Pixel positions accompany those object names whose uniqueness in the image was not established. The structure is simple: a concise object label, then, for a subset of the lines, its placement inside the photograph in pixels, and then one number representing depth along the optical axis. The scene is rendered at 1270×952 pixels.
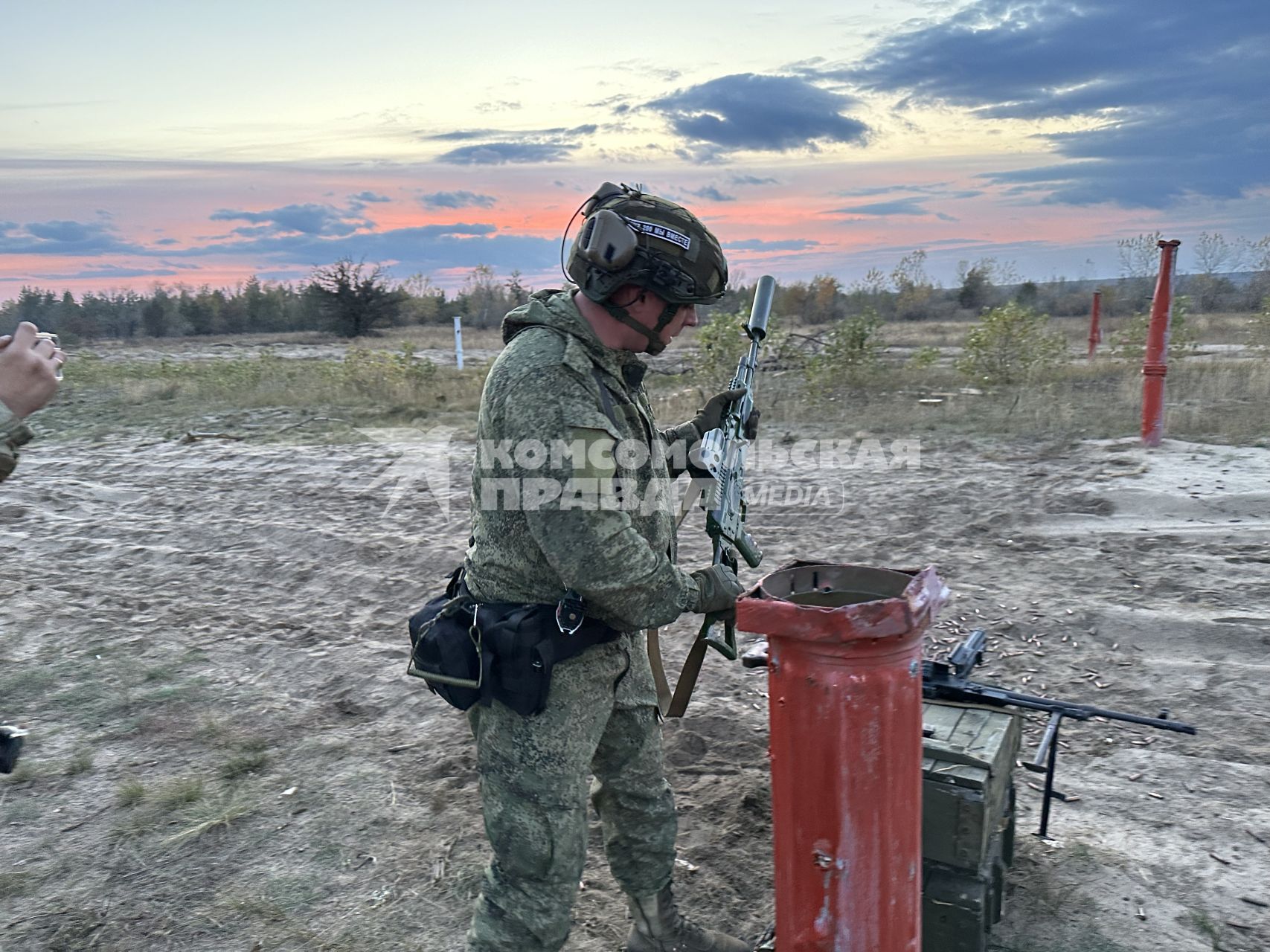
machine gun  2.90
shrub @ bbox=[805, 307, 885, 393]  13.24
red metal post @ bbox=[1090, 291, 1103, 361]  17.33
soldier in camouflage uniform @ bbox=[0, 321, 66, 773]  2.04
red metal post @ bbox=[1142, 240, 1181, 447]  8.30
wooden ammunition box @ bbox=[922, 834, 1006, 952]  2.54
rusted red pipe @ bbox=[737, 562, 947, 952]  1.92
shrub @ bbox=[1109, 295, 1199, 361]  14.86
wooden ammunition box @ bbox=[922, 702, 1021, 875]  2.46
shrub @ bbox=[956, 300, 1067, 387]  13.16
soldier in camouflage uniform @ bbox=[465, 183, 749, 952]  2.20
